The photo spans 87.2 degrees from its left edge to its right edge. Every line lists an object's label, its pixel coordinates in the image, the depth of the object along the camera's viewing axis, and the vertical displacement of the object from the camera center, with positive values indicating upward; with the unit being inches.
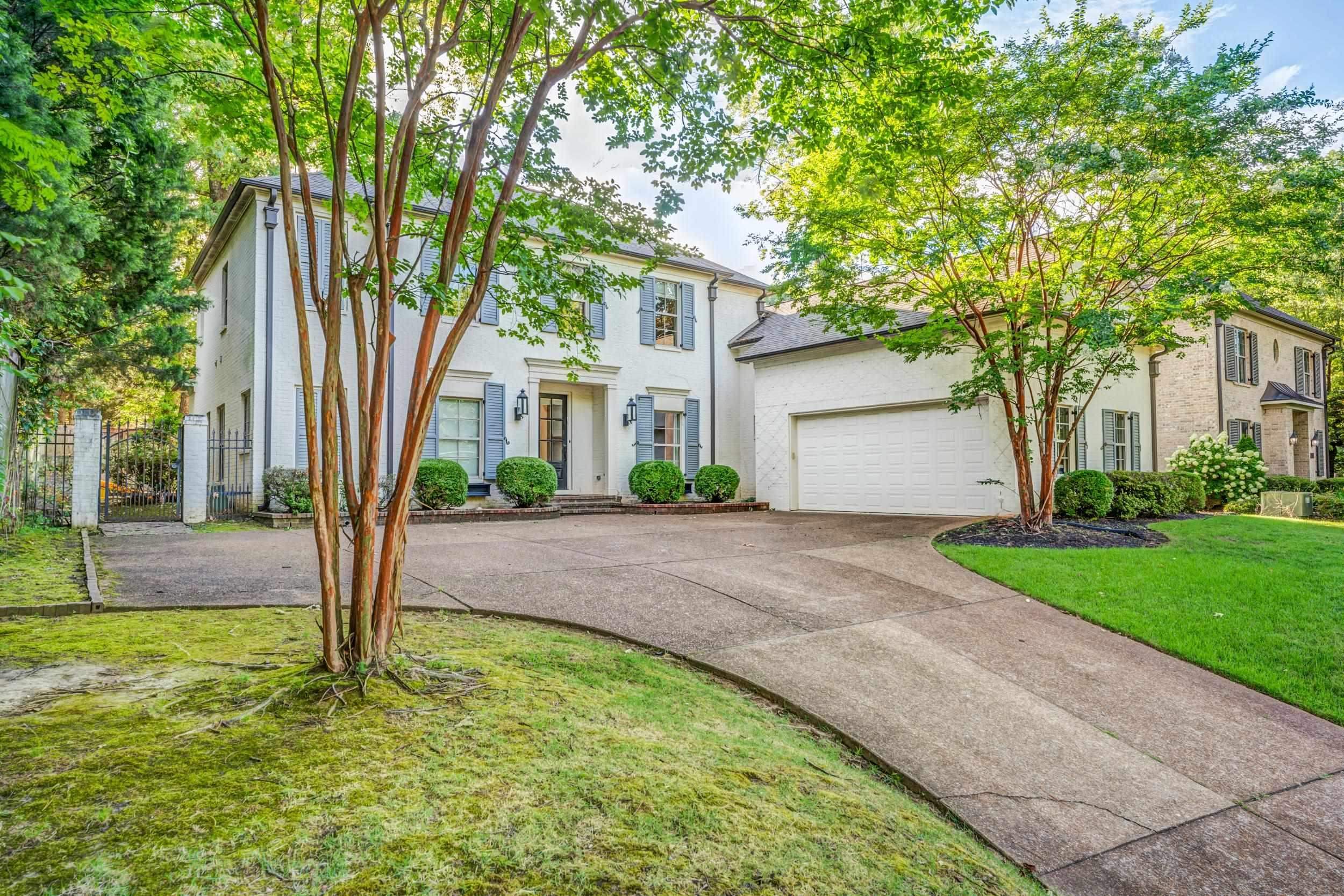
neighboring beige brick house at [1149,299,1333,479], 664.4 +71.7
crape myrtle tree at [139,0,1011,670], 104.4 +66.3
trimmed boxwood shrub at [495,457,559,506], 484.4 -10.3
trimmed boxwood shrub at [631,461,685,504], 553.0 -13.3
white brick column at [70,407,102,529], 361.7 -0.2
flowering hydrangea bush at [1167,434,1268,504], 551.5 -6.1
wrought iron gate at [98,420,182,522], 487.8 -4.3
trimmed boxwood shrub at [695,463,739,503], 584.1 -14.7
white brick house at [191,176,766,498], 450.0 +70.5
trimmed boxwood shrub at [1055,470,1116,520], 440.5 -20.9
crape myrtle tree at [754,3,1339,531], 307.4 +121.6
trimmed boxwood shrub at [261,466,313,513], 406.9 -10.8
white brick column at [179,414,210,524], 401.4 +0.7
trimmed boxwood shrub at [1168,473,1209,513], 507.2 -22.8
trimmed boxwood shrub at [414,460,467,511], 447.5 -11.9
